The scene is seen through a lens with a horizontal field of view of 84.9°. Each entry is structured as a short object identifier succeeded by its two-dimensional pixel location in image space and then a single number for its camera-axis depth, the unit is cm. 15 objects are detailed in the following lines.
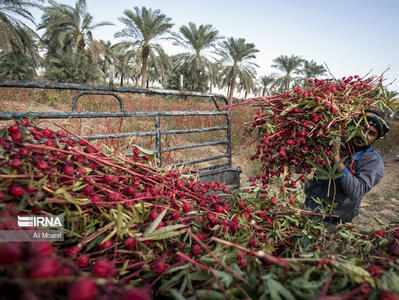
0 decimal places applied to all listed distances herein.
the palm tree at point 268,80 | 3067
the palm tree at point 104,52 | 1847
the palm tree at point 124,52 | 1963
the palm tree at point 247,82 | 2602
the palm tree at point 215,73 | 2392
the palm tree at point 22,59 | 1381
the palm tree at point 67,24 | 1585
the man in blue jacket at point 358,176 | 168
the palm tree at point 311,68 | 2680
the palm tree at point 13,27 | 1187
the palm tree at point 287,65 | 2700
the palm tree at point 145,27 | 1767
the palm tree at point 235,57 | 2359
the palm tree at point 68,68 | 1725
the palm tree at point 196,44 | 2131
